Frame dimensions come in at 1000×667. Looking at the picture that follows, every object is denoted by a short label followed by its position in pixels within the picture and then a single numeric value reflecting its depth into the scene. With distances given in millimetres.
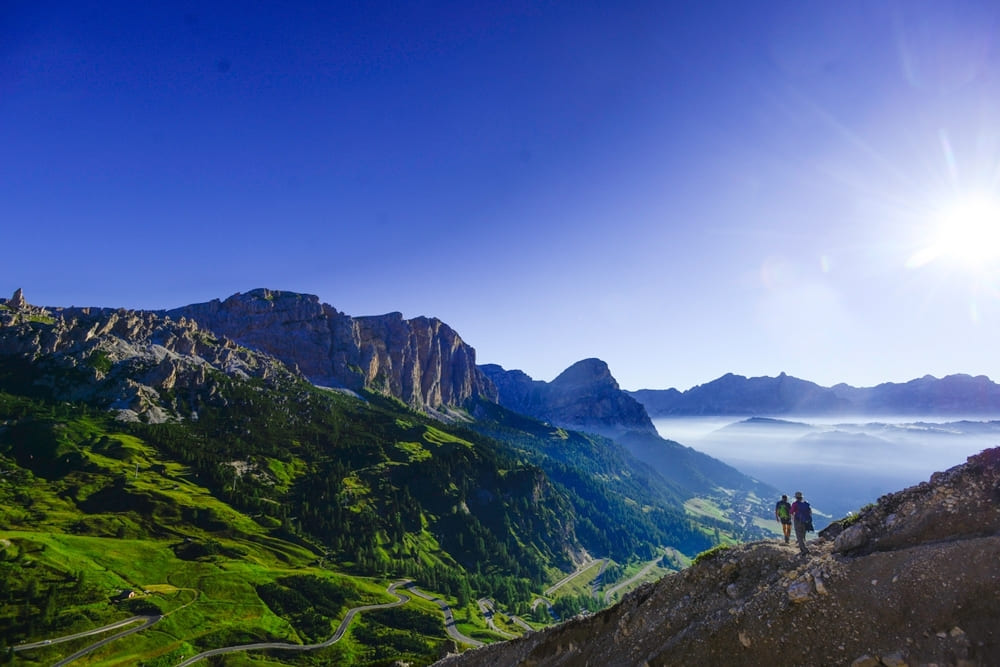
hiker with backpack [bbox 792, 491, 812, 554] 25594
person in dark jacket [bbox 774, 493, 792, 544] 27948
